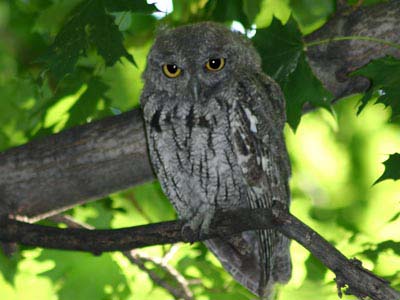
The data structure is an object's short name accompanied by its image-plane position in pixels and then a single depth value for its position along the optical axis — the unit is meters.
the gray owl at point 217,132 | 5.65
